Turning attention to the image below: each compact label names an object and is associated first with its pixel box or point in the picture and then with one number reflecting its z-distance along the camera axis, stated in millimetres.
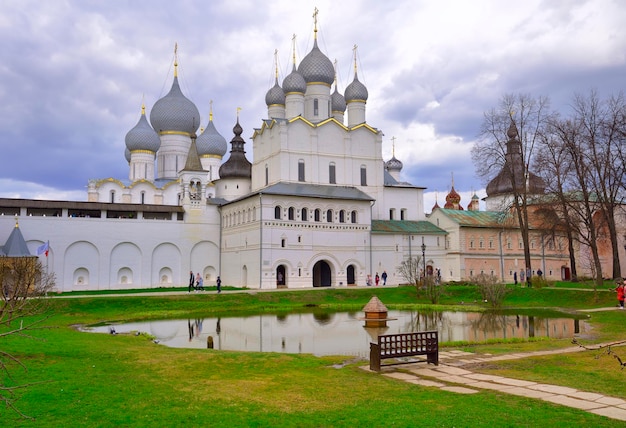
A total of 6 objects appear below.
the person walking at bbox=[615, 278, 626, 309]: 22291
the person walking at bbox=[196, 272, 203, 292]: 35741
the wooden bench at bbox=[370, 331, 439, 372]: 11406
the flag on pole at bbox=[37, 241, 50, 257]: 33625
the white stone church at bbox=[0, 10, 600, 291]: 38906
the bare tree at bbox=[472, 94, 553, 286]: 32188
